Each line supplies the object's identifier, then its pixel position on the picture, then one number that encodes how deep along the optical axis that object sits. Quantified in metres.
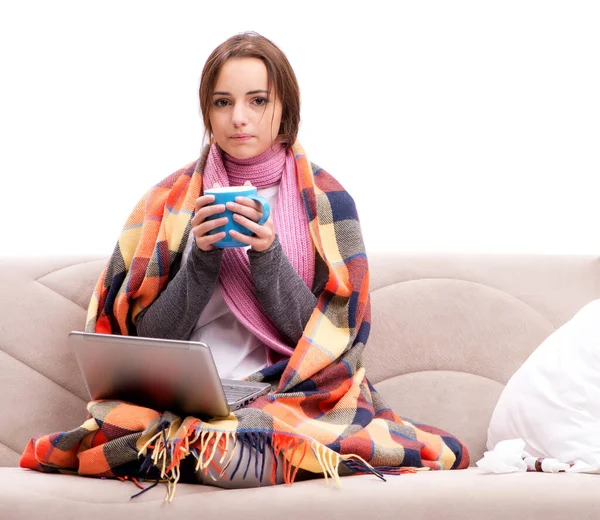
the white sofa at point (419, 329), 3.65
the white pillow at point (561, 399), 3.38
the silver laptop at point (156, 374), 3.15
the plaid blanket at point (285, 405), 3.23
